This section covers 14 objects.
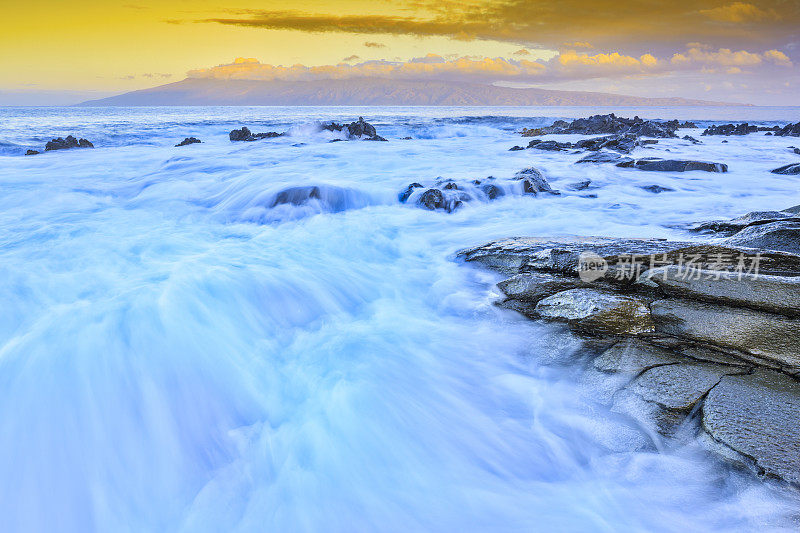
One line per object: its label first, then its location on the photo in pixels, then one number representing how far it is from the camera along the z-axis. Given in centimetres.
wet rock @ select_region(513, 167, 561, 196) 988
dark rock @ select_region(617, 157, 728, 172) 1284
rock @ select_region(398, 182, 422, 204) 961
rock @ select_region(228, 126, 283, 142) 2474
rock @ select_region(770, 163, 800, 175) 1252
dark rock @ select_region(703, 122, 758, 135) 3184
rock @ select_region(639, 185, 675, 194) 1036
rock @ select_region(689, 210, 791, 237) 526
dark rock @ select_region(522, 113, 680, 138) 3231
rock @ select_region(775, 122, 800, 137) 2861
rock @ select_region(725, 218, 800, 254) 432
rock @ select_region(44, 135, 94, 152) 1944
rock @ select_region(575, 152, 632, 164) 1460
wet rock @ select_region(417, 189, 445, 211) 894
